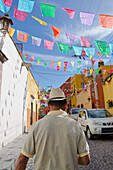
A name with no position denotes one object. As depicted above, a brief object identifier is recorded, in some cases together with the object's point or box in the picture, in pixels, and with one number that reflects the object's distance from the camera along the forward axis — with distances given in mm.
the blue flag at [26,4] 6009
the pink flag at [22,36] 8260
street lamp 7220
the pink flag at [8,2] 5665
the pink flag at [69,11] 6589
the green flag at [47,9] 6341
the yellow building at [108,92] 17625
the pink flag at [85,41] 8922
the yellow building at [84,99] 26947
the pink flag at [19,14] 6703
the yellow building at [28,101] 13562
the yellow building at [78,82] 35938
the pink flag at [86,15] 6858
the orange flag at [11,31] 7809
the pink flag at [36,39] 8664
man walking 1393
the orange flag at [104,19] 6900
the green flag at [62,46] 9469
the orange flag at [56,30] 7884
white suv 7738
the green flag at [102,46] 8955
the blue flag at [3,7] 5662
